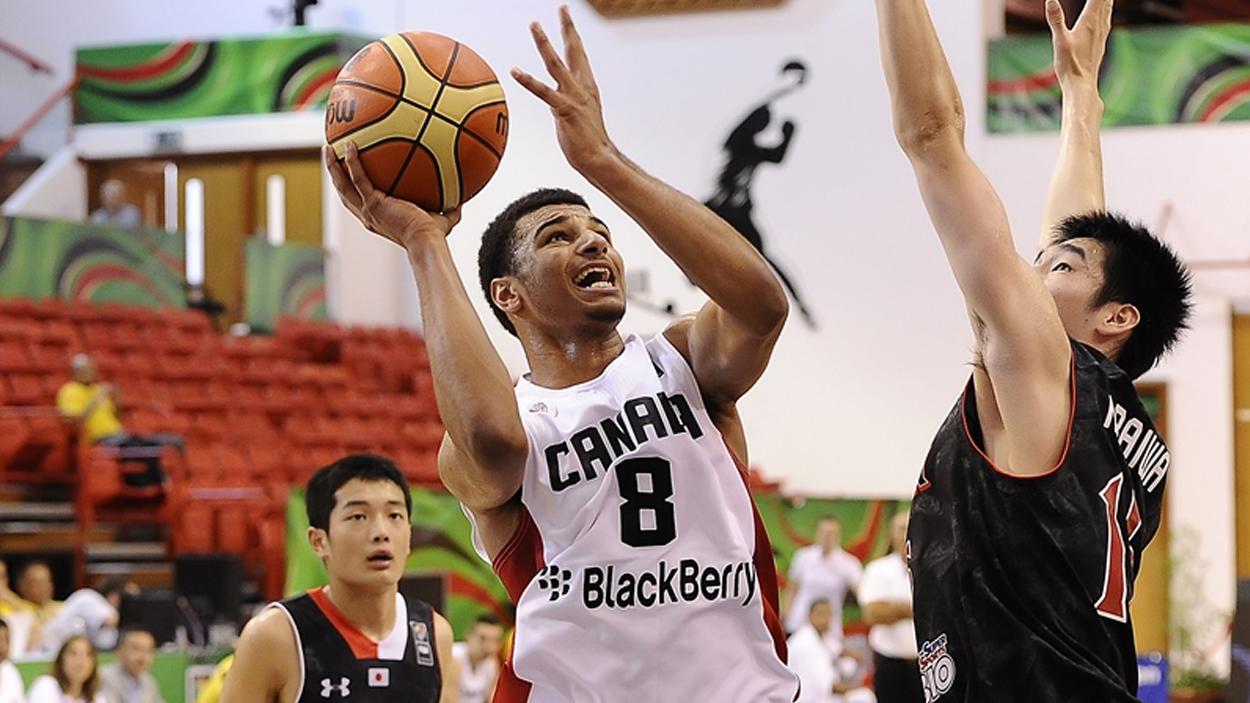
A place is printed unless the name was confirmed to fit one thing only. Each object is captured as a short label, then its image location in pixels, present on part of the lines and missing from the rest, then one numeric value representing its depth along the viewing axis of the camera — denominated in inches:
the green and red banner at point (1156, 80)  626.5
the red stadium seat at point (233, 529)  531.2
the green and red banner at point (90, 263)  629.9
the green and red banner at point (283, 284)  699.4
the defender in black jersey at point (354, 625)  181.2
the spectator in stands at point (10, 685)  303.9
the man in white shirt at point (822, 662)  426.0
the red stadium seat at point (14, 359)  574.2
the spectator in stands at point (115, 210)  715.4
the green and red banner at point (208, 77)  753.0
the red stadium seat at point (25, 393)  560.7
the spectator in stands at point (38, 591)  424.2
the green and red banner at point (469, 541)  370.6
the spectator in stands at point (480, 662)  413.7
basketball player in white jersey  130.8
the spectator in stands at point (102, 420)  523.2
